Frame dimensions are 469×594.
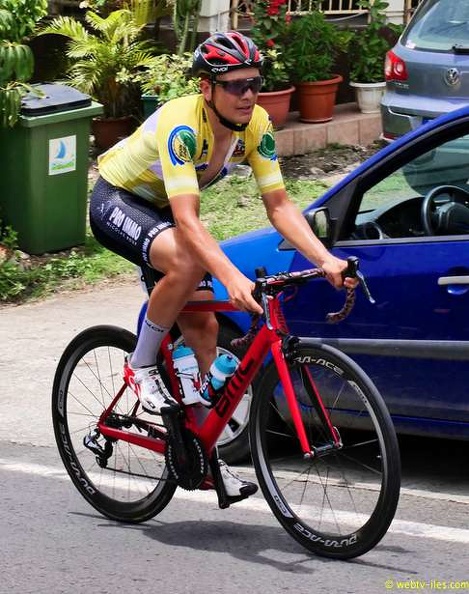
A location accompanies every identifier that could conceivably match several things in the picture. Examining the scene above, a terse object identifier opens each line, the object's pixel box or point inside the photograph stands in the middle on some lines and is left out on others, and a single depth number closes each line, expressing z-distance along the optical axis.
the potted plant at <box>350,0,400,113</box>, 12.16
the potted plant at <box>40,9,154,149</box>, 11.21
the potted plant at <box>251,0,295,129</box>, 11.28
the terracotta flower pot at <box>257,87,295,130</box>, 11.23
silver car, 9.69
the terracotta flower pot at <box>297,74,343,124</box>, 11.59
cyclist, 4.33
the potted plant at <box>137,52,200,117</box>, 10.56
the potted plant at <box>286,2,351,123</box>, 11.61
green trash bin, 8.81
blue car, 4.97
